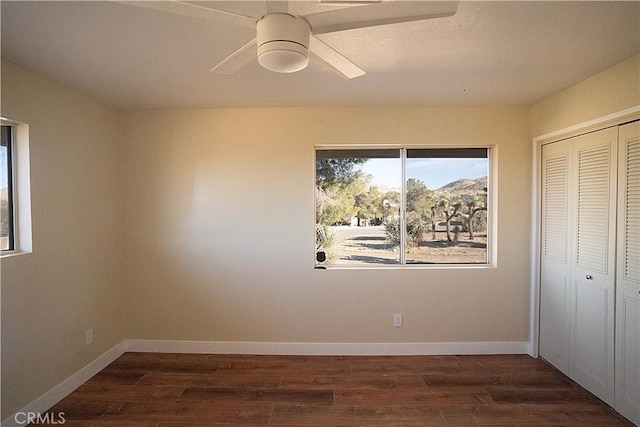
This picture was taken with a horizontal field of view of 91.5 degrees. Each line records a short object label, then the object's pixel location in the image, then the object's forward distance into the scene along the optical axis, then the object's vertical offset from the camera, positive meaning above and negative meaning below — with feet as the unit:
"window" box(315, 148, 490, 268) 10.22 +0.06
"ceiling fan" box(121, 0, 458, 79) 3.72 +2.41
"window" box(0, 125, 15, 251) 6.82 +0.37
